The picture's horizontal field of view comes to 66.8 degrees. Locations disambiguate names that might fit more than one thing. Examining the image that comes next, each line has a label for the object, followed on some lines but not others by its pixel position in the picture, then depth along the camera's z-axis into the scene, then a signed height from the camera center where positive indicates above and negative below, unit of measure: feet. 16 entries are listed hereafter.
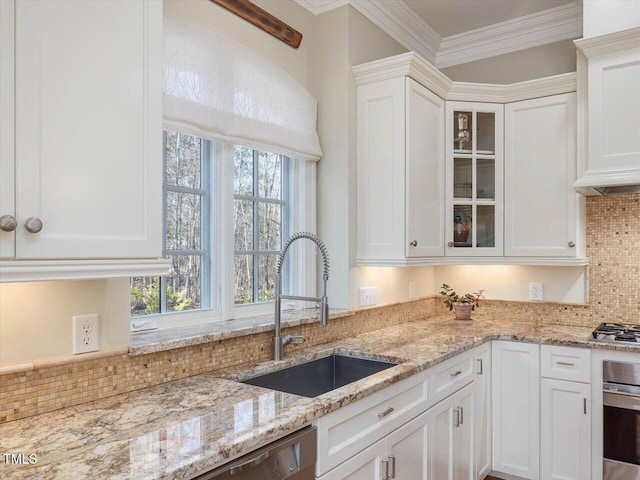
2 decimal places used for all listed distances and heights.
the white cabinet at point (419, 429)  5.23 -2.43
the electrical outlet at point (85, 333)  4.87 -0.93
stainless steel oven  7.75 -2.85
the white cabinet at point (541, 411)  8.30 -2.99
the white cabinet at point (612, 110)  8.16 +2.31
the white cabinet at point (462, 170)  8.58 +1.42
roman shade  6.42 +2.20
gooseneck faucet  6.51 -0.86
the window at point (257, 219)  7.88 +0.40
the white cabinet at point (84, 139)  3.52 +0.83
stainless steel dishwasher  3.95 -1.93
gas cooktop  8.07 -1.56
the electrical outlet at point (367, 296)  8.91 -1.00
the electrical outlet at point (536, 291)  10.35 -1.02
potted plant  10.30 -1.29
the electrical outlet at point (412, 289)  10.54 -1.01
